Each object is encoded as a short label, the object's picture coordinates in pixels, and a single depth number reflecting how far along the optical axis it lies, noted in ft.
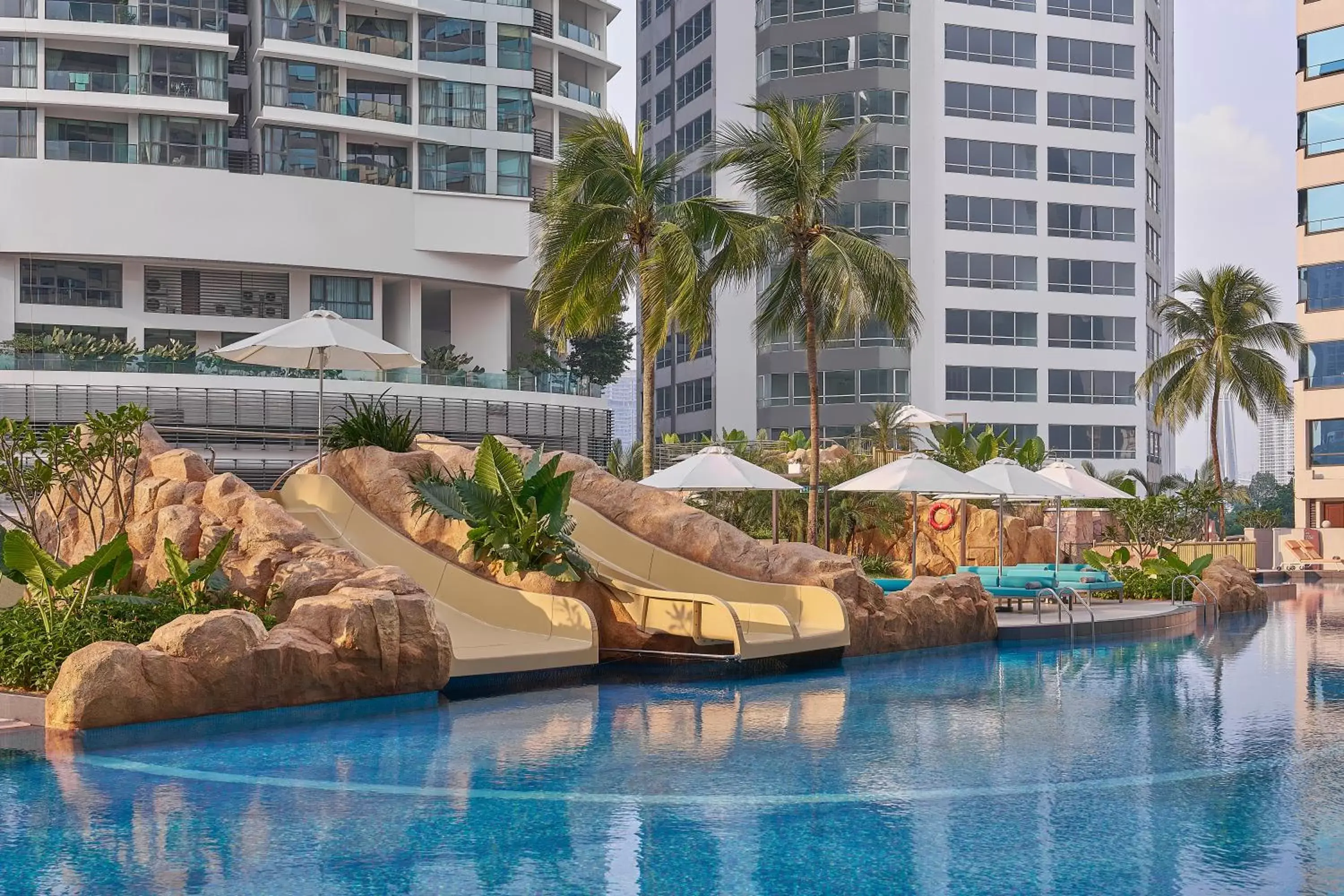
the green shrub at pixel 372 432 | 62.80
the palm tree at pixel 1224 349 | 148.25
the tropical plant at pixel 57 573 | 41.11
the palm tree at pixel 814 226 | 81.82
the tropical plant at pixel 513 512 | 52.90
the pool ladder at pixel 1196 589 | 82.69
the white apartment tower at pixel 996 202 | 214.07
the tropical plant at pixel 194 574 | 43.57
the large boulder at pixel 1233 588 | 85.15
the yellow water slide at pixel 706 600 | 52.95
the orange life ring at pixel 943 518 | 86.22
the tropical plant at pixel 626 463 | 114.11
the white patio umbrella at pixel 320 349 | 64.54
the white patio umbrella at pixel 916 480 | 69.21
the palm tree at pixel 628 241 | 80.12
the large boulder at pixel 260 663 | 36.91
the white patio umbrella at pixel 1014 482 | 74.08
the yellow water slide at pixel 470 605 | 47.55
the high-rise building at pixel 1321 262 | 170.19
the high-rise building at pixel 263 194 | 157.69
